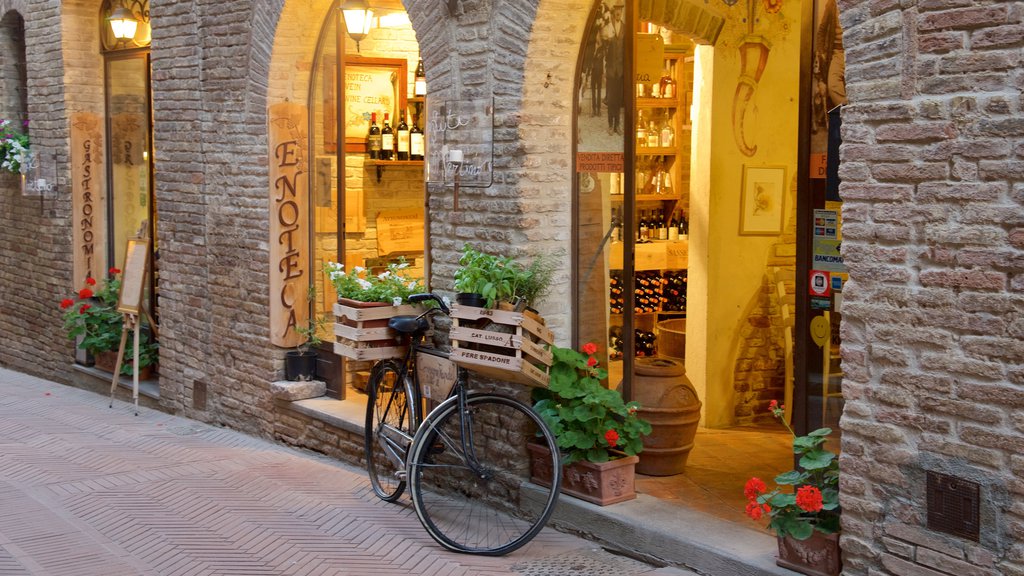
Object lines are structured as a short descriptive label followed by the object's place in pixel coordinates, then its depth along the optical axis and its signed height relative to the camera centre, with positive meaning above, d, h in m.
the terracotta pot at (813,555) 5.04 -1.51
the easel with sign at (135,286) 10.41 -0.81
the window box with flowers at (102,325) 11.56 -1.29
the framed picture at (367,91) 9.03 +0.73
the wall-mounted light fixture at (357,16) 8.68 +1.23
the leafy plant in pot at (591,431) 6.35 -1.24
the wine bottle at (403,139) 9.15 +0.39
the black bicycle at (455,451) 6.38 -1.44
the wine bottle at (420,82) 9.09 +0.80
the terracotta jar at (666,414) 7.08 -1.28
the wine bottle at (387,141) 9.12 +0.37
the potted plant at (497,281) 6.46 -0.48
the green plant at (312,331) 9.27 -1.05
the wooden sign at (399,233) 9.23 -0.32
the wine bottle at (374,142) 9.10 +0.36
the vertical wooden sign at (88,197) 12.10 -0.07
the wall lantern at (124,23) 11.55 +1.57
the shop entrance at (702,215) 7.00 -0.16
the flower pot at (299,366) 9.22 -1.31
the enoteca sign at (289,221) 9.06 -0.22
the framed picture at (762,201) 8.52 -0.06
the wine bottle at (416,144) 9.14 +0.35
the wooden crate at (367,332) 6.95 -0.80
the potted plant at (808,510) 5.04 -1.33
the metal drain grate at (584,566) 5.92 -1.82
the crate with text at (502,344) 6.18 -0.78
